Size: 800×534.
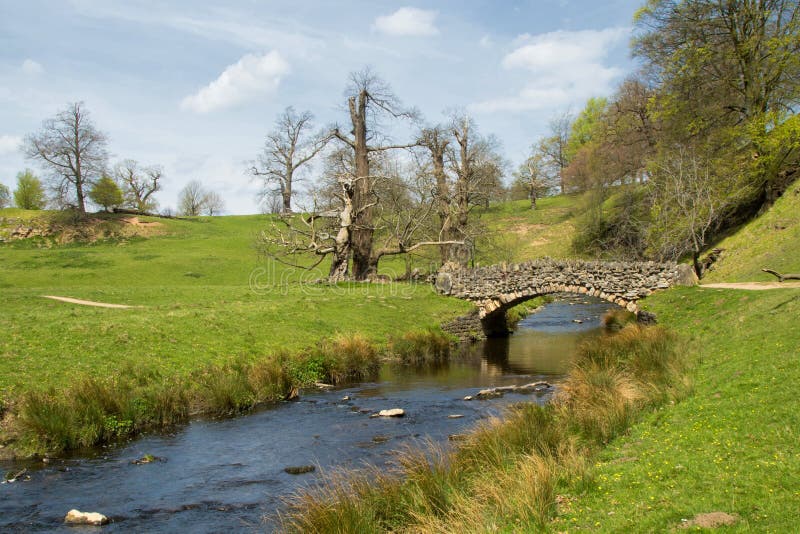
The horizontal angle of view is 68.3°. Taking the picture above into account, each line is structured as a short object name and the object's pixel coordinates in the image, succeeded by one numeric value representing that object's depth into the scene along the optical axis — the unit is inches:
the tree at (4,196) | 3288.1
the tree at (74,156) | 2038.6
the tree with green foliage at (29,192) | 2709.2
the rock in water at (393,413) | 552.7
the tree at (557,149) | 3400.6
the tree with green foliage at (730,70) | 1149.7
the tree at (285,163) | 2148.1
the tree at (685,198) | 1159.6
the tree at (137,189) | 2679.1
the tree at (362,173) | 1254.3
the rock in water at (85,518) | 329.7
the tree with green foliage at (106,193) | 2183.8
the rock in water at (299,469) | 410.6
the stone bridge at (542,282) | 945.5
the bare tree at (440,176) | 1378.0
